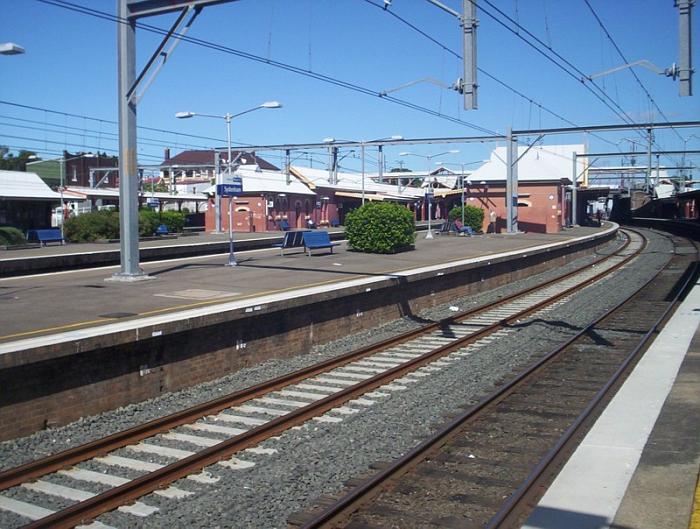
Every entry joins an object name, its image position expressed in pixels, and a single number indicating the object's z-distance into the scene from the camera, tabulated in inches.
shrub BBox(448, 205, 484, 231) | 1819.6
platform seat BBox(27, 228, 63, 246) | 1272.1
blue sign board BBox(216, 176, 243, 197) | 832.9
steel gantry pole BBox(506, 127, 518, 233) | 1663.4
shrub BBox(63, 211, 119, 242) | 1354.6
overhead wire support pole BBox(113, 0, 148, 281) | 627.8
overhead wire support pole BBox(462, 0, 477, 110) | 489.7
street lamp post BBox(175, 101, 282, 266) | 1269.2
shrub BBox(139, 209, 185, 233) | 1428.4
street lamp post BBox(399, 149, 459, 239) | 1401.3
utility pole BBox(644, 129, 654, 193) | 1863.4
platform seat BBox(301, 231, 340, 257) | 1018.1
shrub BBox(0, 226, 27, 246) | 1242.6
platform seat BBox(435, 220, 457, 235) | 1722.8
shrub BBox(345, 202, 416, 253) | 1066.1
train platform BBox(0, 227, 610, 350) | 450.6
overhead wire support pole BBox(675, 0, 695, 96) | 494.3
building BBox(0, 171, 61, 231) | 1400.1
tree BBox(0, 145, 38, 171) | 3235.7
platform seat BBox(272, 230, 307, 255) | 1055.0
